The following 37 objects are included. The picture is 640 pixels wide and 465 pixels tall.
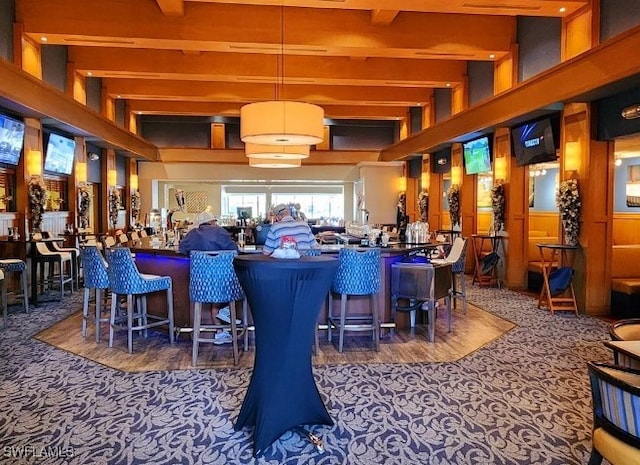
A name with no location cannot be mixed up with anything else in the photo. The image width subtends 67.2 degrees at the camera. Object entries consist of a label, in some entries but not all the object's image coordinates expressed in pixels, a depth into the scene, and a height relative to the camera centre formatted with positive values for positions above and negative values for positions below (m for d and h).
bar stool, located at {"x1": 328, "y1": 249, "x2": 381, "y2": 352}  4.96 -0.63
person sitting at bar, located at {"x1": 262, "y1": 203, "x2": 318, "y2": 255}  4.93 -0.15
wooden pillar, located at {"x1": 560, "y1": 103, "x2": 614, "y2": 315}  6.66 +0.11
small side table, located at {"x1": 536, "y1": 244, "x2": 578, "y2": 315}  6.85 -1.12
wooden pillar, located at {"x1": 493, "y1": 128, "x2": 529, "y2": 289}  8.88 -0.02
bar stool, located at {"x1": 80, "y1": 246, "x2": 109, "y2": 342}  5.37 -0.62
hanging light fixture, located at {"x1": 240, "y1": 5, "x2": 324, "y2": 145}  5.79 +1.19
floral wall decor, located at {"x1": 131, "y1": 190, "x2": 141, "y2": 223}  14.61 +0.41
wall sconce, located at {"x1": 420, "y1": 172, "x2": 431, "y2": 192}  13.02 +1.04
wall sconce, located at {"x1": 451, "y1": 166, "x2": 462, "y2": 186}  11.02 +1.03
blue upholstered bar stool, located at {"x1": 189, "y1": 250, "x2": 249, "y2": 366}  4.55 -0.62
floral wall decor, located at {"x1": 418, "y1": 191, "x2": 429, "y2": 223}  13.02 +0.37
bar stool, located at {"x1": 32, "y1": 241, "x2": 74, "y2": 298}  7.80 -0.69
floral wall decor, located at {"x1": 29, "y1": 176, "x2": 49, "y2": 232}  8.23 +0.29
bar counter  5.51 -0.64
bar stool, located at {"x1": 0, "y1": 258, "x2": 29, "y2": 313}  6.56 -0.68
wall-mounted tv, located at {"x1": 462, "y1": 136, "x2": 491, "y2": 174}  9.64 +1.32
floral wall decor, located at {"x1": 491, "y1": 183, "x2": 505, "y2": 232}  9.12 +0.27
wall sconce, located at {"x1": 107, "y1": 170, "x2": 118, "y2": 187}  12.45 +1.06
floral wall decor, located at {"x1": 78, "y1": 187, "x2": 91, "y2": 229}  10.46 +0.29
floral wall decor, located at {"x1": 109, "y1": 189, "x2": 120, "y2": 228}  12.55 +0.32
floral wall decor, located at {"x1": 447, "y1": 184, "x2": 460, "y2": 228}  11.06 +0.37
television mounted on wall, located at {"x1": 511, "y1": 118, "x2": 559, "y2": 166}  7.66 +1.30
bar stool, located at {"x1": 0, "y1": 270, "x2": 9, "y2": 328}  5.98 -1.04
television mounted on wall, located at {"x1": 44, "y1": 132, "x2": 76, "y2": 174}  9.06 +1.25
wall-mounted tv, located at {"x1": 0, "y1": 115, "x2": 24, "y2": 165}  7.37 +1.25
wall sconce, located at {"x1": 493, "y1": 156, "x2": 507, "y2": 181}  9.11 +0.96
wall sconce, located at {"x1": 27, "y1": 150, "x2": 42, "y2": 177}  8.30 +0.97
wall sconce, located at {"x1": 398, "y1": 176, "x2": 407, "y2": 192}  15.35 +1.12
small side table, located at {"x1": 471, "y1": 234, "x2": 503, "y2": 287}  9.24 -1.04
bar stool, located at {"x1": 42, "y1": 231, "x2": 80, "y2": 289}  8.60 -0.62
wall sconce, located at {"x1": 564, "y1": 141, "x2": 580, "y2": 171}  6.89 +0.92
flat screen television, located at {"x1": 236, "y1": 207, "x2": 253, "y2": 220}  16.86 +0.34
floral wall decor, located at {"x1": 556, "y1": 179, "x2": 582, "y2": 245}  6.79 +0.16
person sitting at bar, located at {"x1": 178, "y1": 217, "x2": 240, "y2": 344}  5.00 -0.24
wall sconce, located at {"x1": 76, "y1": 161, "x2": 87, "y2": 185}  10.35 +0.99
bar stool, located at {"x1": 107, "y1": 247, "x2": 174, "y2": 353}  4.84 -0.65
